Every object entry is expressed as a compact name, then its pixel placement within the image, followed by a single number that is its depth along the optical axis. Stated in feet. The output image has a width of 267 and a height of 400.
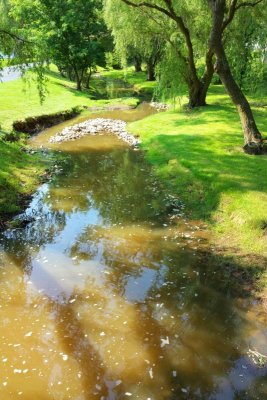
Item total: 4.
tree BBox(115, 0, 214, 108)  88.99
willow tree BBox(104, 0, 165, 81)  92.94
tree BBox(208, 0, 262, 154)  59.41
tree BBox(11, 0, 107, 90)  137.90
